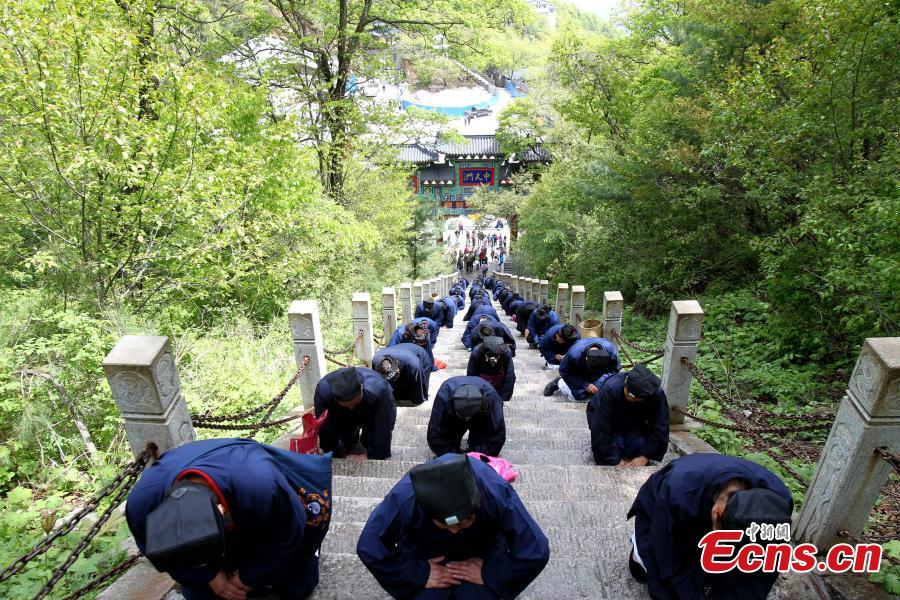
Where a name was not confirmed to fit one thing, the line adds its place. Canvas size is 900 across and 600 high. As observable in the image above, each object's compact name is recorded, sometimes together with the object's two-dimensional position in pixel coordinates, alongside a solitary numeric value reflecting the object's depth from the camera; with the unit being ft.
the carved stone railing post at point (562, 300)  37.93
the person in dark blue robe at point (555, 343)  25.79
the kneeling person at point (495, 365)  18.60
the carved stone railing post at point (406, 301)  35.55
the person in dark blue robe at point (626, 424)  13.51
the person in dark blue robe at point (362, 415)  13.56
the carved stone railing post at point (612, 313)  22.63
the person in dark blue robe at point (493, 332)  24.05
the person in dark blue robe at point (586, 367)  19.45
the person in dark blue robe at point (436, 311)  35.88
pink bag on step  12.45
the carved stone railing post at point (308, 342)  16.11
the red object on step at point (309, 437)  12.47
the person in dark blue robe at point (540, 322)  33.12
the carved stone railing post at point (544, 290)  49.93
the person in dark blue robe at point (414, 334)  23.61
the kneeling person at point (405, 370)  17.78
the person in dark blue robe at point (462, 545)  7.70
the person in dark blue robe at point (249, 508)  7.05
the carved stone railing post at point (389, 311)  29.45
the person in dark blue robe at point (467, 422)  13.14
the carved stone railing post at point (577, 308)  31.19
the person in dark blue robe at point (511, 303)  53.90
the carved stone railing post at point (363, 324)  23.21
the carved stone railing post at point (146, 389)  9.14
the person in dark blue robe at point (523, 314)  40.46
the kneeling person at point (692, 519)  7.47
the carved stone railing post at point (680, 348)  14.62
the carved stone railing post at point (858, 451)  8.33
